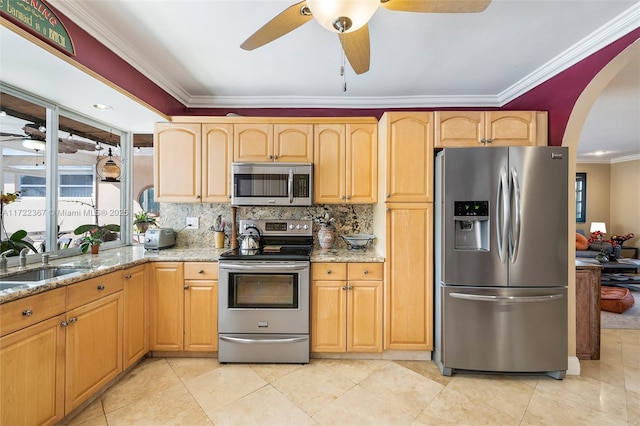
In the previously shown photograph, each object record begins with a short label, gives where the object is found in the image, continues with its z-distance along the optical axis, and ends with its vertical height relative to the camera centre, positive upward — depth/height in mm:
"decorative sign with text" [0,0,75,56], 1417 +1056
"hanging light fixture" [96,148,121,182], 2766 +434
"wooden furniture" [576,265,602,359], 2451 -942
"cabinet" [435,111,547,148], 2369 +734
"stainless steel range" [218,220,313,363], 2342 -840
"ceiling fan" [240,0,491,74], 1090 +908
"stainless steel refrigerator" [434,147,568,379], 2109 -391
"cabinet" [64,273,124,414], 1671 -839
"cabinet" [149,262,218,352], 2397 -871
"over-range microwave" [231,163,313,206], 2646 +268
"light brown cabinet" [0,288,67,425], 1332 -790
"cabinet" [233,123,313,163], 2734 +697
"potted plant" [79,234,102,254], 2467 -296
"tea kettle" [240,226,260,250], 2703 -308
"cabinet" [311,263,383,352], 2414 -845
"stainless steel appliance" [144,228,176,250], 2697 -276
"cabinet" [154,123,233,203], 2744 +507
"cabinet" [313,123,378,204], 2721 +519
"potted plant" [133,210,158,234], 3078 -114
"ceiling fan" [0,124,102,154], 2018 +585
